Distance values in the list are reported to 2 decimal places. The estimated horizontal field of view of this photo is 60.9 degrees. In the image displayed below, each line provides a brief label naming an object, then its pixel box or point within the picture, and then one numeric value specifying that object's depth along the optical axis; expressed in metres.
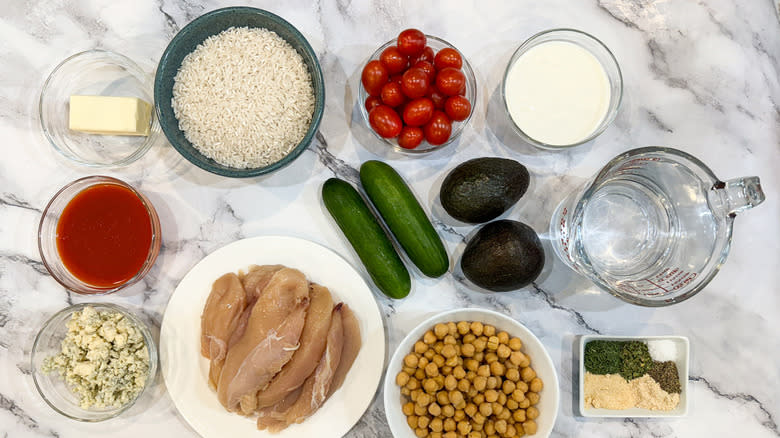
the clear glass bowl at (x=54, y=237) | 0.67
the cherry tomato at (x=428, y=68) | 0.64
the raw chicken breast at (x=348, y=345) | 0.68
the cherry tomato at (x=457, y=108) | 0.64
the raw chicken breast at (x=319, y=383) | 0.66
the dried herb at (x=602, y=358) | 0.68
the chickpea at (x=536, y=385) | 0.65
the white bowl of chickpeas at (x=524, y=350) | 0.64
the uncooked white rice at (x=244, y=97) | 0.64
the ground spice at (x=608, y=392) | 0.67
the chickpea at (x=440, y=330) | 0.66
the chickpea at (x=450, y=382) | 0.65
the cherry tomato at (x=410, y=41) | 0.64
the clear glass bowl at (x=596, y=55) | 0.66
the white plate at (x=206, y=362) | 0.68
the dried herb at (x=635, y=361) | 0.68
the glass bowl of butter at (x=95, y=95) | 0.68
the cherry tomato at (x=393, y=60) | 0.64
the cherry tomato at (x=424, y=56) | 0.66
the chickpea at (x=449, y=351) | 0.65
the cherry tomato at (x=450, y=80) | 0.63
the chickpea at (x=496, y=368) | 0.66
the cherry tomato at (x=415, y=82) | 0.63
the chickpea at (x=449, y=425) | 0.65
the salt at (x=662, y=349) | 0.68
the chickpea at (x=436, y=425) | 0.65
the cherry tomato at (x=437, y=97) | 0.65
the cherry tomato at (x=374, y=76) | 0.64
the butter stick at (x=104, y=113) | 0.65
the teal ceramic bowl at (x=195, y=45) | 0.63
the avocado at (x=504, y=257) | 0.64
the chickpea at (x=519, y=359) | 0.66
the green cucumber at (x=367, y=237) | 0.66
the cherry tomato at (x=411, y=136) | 0.64
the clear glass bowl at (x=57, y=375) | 0.67
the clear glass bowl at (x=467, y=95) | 0.67
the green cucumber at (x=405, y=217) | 0.66
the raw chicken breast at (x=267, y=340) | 0.65
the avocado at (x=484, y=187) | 0.63
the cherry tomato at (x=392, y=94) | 0.64
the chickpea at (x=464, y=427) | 0.64
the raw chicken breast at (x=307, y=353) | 0.66
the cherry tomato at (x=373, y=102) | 0.66
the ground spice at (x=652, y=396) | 0.67
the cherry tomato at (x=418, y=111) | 0.63
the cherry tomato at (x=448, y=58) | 0.64
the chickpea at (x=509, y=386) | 0.65
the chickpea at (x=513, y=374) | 0.65
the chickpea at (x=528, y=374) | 0.65
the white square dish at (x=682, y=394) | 0.67
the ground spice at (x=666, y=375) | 0.68
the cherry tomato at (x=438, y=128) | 0.64
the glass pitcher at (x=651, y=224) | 0.60
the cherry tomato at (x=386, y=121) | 0.64
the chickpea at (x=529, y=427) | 0.65
